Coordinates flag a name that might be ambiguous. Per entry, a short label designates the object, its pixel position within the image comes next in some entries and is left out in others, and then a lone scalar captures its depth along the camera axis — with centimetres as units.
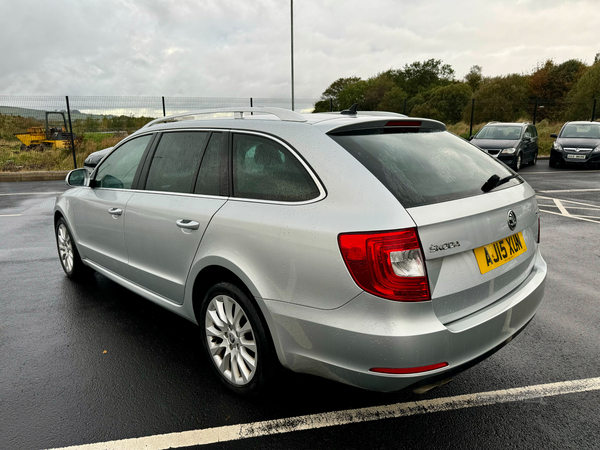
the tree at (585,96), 3042
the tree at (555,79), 5003
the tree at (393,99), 4318
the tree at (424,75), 8169
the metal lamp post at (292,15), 2175
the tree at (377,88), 6726
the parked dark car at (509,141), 1392
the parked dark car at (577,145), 1515
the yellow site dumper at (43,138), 1892
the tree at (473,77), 7489
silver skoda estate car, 202
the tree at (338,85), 9682
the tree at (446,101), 5088
